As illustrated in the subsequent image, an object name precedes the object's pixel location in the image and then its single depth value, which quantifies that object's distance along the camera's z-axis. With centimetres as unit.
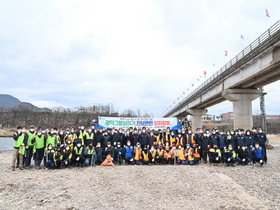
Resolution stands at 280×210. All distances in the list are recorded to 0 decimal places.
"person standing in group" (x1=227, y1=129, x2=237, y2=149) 1103
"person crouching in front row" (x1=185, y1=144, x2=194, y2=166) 1095
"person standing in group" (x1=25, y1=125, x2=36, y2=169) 965
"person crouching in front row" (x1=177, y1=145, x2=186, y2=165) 1113
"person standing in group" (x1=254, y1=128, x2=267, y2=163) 1091
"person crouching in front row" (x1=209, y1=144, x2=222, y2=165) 1059
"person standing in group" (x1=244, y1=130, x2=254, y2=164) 1070
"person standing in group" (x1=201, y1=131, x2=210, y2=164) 1118
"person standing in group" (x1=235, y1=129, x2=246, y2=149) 1086
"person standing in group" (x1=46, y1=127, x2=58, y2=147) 1014
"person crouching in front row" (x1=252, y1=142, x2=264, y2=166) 1055
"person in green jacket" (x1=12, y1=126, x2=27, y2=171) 921
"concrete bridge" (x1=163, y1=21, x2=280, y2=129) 1527
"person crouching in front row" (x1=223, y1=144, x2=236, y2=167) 1040
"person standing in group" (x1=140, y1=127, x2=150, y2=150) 1169
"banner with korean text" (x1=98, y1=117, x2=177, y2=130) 1480
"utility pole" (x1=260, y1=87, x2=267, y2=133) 3384
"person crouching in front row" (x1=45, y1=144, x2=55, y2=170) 951
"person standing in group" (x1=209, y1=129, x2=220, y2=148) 1105
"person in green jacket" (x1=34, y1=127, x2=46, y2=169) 973
